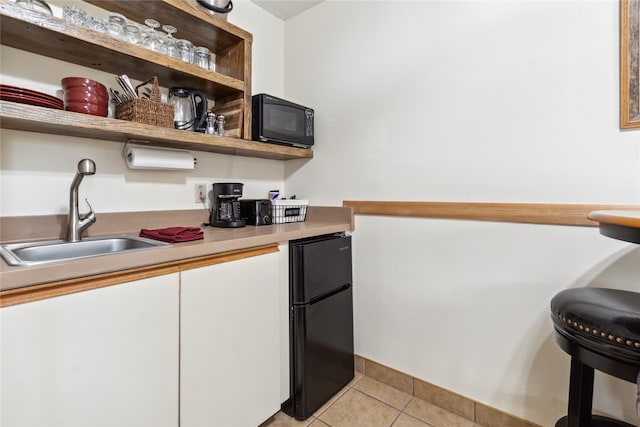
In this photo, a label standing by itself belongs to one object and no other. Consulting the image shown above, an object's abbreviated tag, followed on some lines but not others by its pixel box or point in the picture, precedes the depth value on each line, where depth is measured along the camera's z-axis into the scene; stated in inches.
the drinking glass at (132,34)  53.2
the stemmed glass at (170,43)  58.8
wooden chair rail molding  48.6
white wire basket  74.1
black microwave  69.2
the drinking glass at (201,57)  63.4
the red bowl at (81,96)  46.2
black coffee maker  66.0
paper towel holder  57.1
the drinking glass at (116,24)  51.3
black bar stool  30.9
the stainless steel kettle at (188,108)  60.6
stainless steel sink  43.8
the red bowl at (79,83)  46.3
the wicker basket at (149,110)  50.6
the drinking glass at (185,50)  60.3
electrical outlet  70.4
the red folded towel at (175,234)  48.1
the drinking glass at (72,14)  46.7
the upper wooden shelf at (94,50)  40.9
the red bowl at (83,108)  46.1
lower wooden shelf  39.9
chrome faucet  46.2
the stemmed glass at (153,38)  55.6
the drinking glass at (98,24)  48.6
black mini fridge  58.5
